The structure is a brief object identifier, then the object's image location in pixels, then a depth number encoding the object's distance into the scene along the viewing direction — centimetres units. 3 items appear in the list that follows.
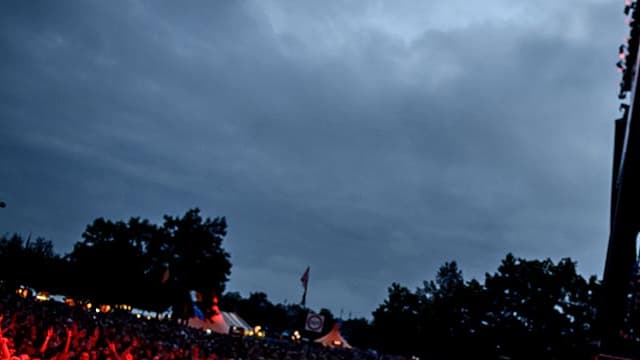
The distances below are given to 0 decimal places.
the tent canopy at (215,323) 5534
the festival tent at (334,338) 6969
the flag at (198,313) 5517
